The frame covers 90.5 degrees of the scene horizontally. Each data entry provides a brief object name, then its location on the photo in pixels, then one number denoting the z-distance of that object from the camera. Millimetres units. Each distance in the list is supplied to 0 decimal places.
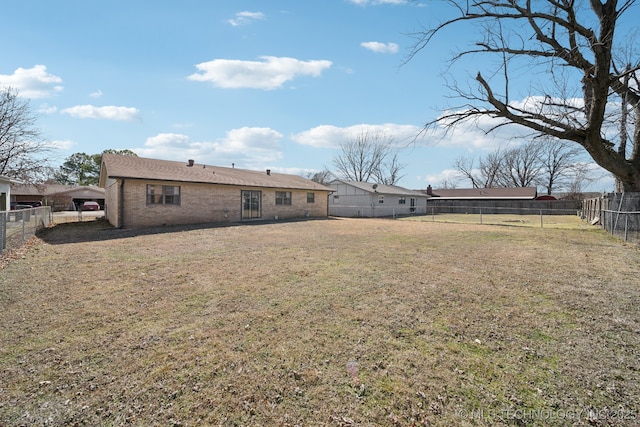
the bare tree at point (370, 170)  50062
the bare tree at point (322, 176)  57125
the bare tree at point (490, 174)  55781
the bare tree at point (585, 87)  7555
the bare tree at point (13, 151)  21312
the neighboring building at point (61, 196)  33875
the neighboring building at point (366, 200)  30223
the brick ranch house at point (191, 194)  15312
